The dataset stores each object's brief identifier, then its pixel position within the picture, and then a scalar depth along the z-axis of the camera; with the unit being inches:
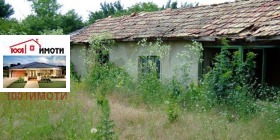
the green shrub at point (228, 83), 297.1
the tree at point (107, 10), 1322.6
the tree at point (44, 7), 1250.0
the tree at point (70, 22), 1107.9
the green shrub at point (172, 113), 257.0
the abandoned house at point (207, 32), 359.3
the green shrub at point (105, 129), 195.3
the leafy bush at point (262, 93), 355.6
